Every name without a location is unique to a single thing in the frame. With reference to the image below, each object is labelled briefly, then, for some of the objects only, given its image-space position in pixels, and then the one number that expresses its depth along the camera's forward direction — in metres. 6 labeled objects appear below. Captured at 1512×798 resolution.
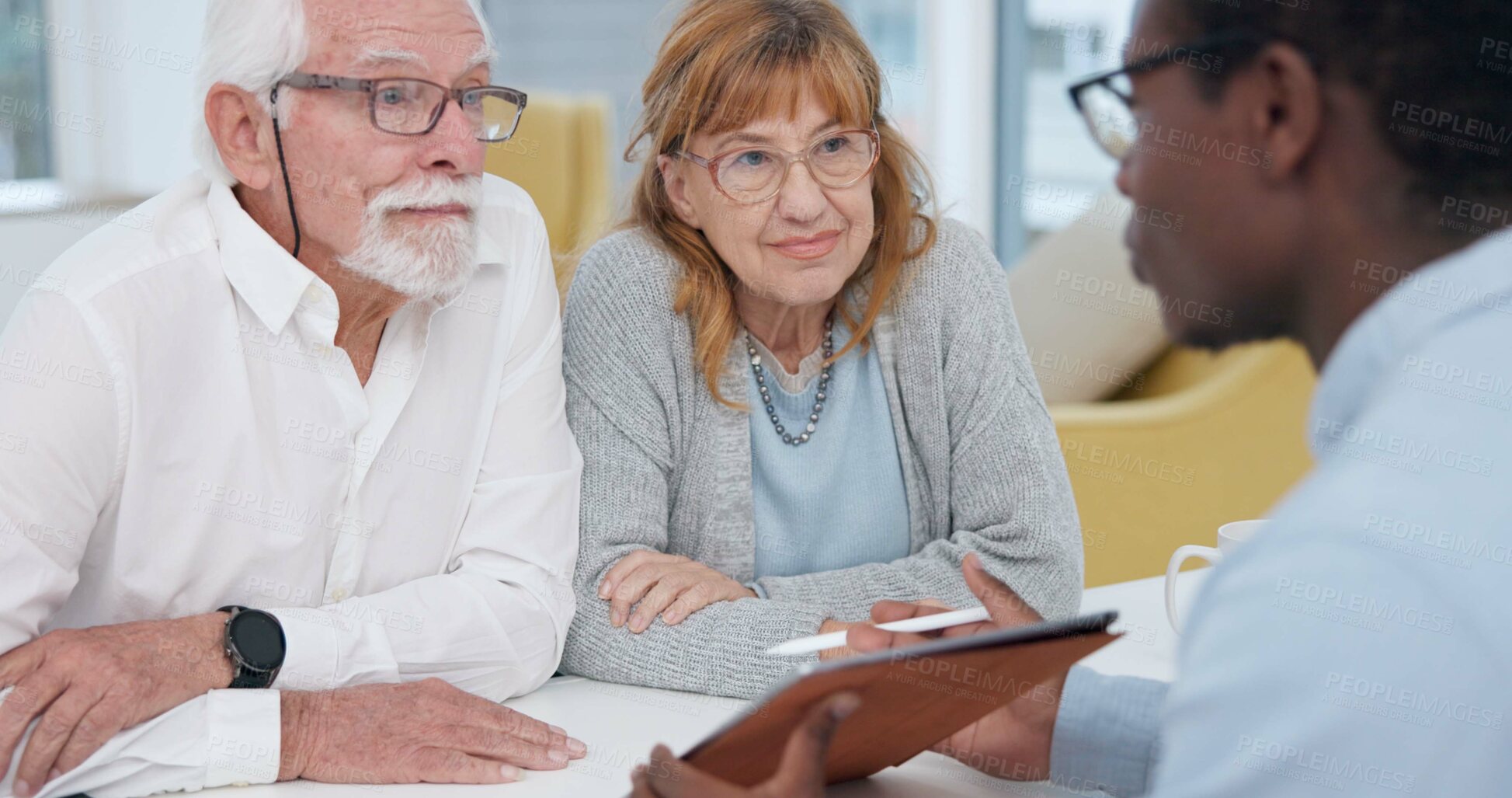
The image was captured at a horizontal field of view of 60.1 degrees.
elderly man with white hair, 1.13
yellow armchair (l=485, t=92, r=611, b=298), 3.83
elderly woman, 1.61
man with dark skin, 0.56
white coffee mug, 1.25
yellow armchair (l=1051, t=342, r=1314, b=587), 2.64
